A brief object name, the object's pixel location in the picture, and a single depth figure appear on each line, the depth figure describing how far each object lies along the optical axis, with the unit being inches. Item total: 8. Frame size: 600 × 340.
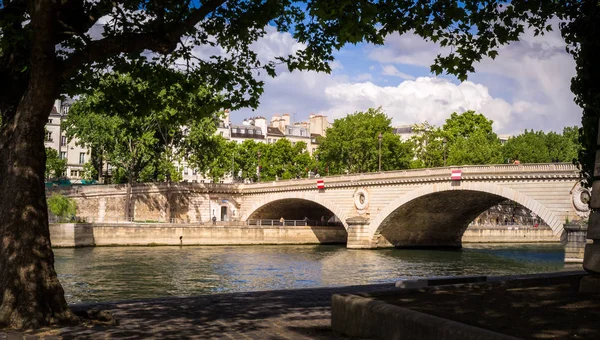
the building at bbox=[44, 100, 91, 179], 3149.6
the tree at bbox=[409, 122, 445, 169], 2874.0
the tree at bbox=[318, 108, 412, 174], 2770.7
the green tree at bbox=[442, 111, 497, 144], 3016.7
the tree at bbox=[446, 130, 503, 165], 2754.2
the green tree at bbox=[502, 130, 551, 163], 3159.5
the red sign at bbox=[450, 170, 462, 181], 1569.9
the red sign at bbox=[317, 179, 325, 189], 1977.1
